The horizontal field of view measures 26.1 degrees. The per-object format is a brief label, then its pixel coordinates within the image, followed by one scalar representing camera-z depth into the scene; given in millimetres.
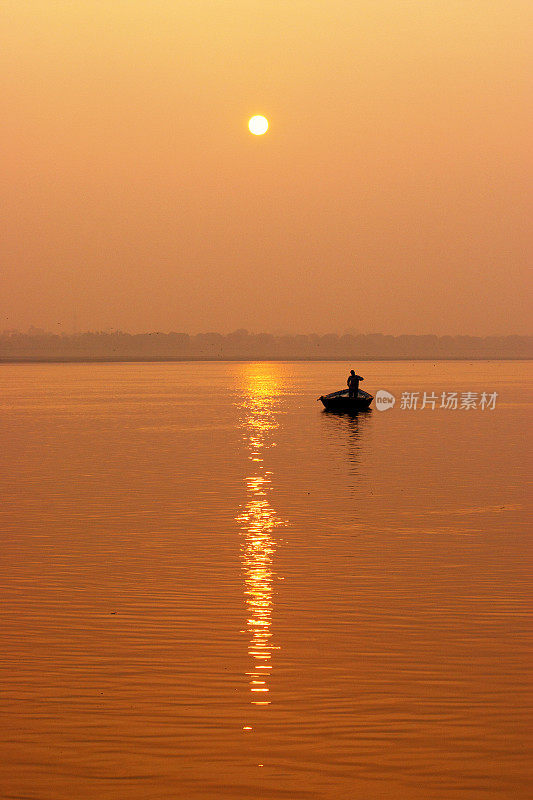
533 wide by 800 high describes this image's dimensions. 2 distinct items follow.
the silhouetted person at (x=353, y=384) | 75594
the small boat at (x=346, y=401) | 79062
